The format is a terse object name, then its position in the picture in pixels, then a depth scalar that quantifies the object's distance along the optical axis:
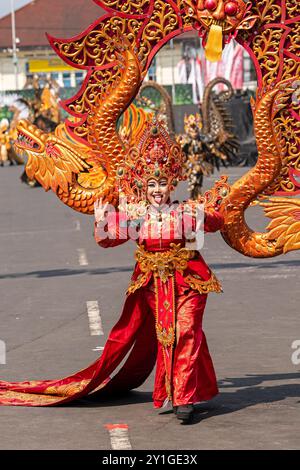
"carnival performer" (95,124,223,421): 13.21
